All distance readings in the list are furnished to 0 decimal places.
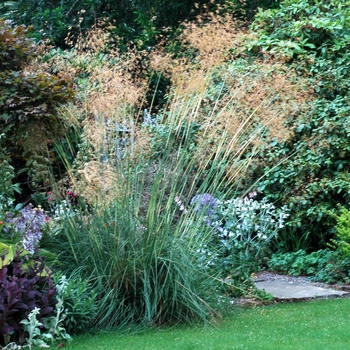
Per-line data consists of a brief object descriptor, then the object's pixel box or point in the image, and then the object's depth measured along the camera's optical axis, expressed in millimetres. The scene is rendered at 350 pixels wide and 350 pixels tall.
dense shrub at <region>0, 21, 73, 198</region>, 5844
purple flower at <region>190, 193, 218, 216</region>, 6161
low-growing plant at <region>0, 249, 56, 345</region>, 4973
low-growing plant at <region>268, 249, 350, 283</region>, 7348
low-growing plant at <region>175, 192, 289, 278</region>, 6406
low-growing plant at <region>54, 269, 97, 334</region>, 5324
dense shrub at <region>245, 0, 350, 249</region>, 8172
